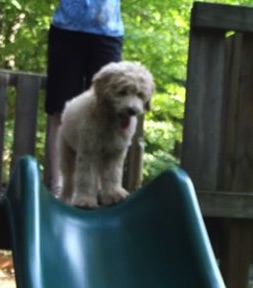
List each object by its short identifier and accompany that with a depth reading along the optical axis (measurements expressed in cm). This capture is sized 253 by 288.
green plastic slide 354
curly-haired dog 460
